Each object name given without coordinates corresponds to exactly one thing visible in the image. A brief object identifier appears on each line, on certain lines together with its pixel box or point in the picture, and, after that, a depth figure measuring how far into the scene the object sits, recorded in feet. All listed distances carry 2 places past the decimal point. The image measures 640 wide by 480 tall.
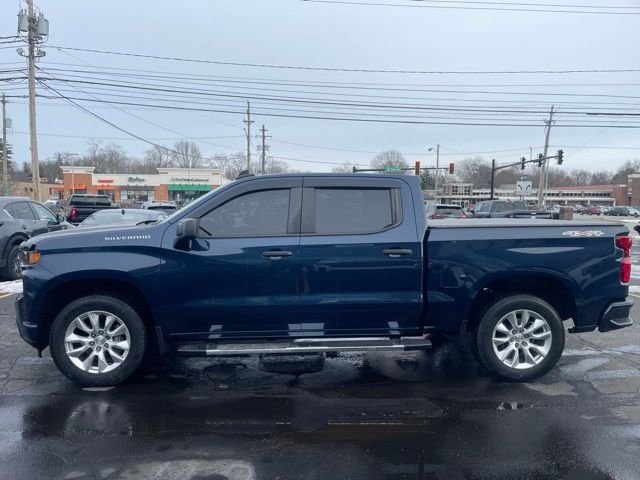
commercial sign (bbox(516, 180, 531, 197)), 130.32
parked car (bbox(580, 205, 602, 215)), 252.67
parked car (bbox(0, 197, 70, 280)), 35.17
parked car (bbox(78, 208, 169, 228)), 41.09
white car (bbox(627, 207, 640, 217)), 213.48
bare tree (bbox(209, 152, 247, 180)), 290.56
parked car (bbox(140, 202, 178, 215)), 66.01
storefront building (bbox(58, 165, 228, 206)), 228.02
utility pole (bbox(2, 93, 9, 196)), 148.36
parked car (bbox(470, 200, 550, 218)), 84.49
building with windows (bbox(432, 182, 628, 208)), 303.48
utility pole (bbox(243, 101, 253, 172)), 168.31
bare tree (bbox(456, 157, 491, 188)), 362.12
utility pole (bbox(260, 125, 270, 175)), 195.39
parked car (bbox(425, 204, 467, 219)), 76.36
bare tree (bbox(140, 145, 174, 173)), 333.62
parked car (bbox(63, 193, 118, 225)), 70.44
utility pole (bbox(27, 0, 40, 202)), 76.02
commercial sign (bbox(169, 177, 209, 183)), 228.02
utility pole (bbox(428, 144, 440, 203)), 231.50
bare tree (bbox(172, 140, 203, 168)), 309.22
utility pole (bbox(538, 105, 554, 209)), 152.05
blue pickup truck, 15.92
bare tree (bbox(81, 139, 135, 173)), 344.90
